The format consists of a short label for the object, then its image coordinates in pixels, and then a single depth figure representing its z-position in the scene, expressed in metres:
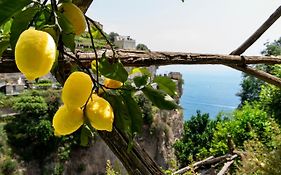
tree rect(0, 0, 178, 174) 0.39
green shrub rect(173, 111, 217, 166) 10.17
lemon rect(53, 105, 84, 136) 0.43
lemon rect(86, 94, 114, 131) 0.44
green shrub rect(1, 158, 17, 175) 10.90
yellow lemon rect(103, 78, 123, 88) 0.55
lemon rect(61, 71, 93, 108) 0.40
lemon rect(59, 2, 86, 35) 0.44
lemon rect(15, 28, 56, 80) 0.31
